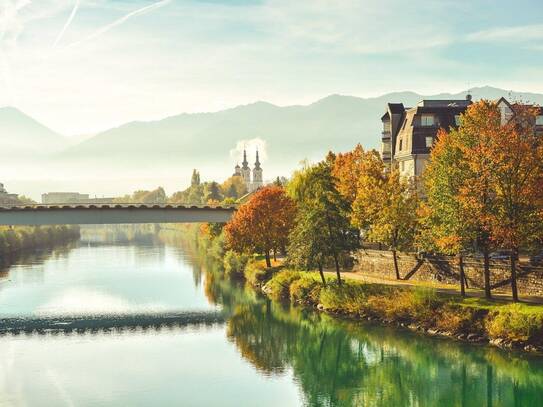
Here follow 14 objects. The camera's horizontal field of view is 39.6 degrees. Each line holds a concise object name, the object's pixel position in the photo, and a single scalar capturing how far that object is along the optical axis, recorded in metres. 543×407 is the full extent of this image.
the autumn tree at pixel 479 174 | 53.84
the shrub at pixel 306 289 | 71.00
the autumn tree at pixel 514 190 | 52.62
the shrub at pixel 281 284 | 76.69
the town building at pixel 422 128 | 88.06
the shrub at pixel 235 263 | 99.41
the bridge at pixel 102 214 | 84.94
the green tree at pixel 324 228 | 68.69
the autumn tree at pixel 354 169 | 75.69
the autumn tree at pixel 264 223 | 87.06
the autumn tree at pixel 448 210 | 54.59
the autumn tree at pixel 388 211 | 68.00
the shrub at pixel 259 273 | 86.25
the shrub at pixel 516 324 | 48.93
